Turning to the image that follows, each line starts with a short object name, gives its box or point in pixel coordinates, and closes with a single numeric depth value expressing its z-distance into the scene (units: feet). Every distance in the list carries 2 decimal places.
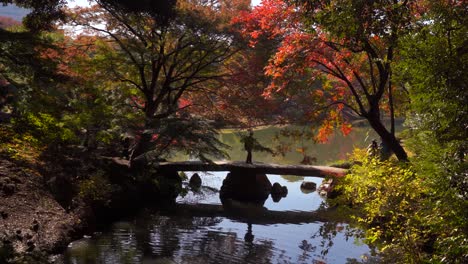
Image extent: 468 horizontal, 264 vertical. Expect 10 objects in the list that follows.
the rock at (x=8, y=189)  27.34
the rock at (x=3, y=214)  24.76
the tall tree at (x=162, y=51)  43.24
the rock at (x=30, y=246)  23.29
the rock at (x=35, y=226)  25.39
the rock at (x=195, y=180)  54.89
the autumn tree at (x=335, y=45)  22.04
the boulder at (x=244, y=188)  52.42
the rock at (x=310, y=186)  61.77
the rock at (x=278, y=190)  56.10
